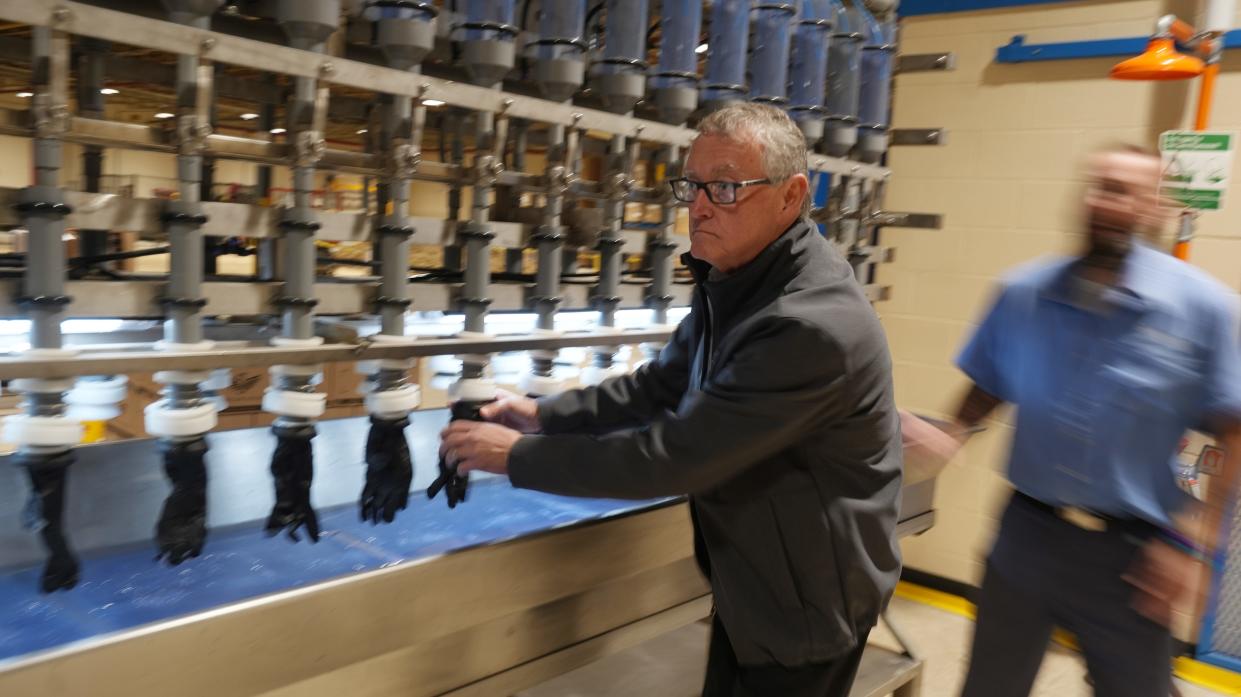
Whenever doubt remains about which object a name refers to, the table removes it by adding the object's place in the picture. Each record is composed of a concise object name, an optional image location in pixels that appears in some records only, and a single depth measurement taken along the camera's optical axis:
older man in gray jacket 1.14
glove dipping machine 1.00
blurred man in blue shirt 1.47
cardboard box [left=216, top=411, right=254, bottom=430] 2.17
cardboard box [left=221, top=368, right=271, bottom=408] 2.25
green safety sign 2.55
